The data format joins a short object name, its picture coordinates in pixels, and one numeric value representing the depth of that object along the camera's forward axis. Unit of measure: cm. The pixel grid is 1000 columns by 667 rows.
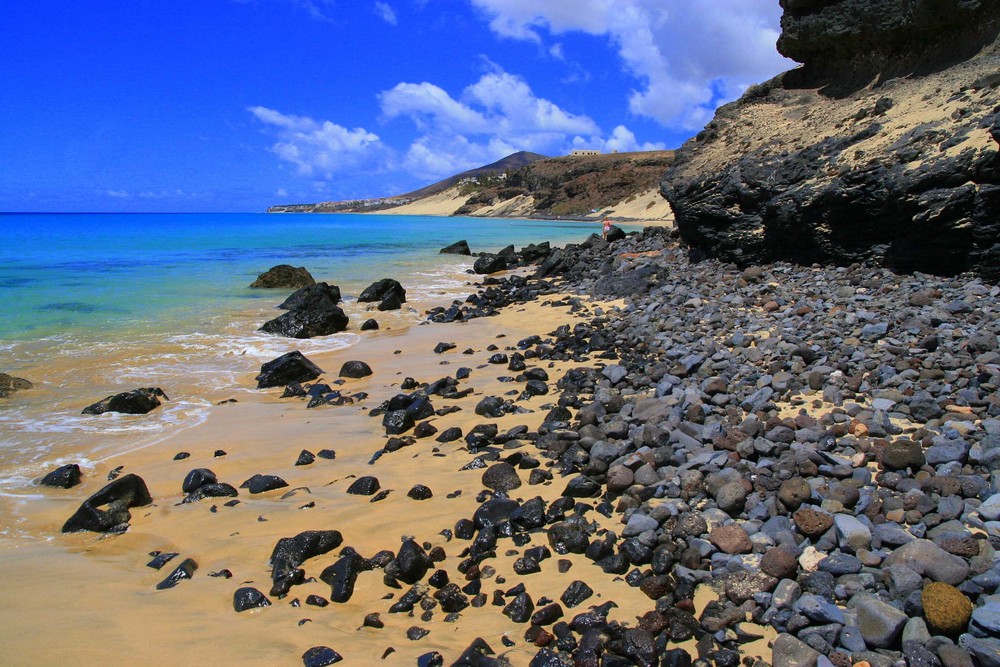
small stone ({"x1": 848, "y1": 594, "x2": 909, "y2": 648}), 276
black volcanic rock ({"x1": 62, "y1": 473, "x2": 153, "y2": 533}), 491
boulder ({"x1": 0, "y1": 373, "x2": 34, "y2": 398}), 856
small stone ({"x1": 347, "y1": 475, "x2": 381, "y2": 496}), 521
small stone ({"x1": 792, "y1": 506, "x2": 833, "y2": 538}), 353
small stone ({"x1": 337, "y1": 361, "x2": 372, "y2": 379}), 944
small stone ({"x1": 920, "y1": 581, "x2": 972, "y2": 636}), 271
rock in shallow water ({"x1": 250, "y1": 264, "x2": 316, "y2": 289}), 2062
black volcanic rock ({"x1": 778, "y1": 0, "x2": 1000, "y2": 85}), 1125
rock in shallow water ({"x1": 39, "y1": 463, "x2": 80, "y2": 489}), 575
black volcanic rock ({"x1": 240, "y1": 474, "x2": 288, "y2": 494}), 548
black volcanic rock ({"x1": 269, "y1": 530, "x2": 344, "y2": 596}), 401
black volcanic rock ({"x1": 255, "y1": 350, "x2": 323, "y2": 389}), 916
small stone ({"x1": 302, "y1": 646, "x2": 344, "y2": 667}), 313
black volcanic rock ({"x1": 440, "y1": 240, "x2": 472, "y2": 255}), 3328
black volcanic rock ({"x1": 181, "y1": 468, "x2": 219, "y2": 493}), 554
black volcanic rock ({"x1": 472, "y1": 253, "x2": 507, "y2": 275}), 2408
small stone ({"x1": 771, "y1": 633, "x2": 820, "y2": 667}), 277
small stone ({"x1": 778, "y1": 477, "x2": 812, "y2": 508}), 382
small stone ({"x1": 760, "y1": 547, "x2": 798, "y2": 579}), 329
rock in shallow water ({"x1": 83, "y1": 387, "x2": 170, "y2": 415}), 783
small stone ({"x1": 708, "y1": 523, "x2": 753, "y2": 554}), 356
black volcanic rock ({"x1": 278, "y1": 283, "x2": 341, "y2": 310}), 1458
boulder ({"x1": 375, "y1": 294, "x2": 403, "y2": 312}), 1625
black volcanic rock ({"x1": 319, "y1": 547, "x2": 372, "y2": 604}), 378
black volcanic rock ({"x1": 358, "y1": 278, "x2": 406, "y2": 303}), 1703
